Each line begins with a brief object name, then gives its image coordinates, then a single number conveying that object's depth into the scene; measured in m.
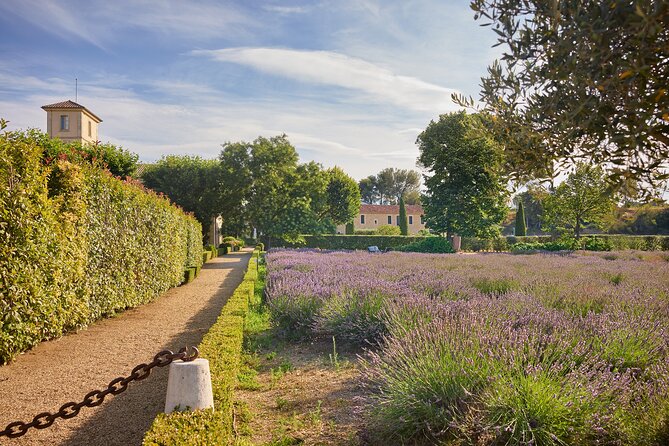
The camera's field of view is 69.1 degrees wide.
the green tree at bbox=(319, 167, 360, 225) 59.84
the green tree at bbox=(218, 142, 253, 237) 35.09
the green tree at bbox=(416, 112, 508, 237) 31.59
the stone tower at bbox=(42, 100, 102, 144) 47.94
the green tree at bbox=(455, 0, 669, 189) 2.77
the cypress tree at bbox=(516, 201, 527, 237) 47.69
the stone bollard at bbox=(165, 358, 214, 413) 2.93
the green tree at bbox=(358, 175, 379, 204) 90.47
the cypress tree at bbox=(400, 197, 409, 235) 57.66
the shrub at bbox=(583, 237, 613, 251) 29.33
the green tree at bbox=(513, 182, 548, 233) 65.38
